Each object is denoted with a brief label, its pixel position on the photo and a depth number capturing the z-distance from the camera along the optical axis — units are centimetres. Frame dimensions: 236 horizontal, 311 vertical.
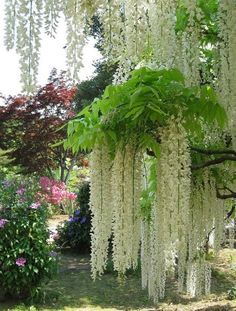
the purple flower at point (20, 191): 776
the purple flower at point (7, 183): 814
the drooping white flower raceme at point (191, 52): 332
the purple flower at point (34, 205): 747
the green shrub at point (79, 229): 1091
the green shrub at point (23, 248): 706
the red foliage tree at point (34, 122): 1385
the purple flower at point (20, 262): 700
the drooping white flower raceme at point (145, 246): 496
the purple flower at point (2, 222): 710
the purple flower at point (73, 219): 1110
